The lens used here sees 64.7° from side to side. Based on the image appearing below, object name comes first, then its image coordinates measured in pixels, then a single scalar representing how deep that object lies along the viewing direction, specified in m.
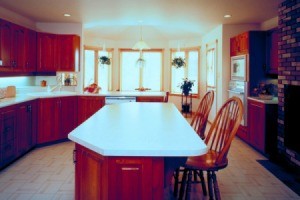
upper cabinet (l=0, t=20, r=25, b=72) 3.71
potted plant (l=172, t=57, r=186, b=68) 7.87
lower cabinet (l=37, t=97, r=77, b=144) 4.16
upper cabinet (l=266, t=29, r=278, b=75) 4.29
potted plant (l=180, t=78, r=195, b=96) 7.53
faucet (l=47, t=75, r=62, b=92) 4.80
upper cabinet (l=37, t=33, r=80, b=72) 4.75
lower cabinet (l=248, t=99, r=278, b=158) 3.78
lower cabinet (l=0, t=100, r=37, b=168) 3.13
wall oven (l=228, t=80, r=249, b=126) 4.52
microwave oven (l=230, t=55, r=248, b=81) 4.70
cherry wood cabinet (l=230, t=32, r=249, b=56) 4.64
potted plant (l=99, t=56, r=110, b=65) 7.51
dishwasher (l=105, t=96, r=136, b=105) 4.71
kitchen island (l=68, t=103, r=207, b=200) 1.24
